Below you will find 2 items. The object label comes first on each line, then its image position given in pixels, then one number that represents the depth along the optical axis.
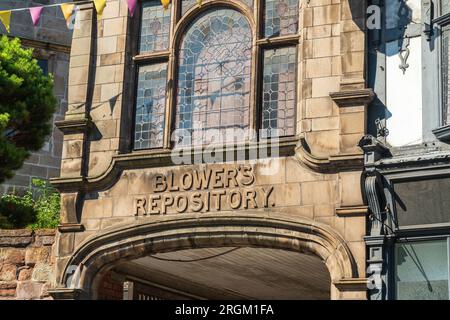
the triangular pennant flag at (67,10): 18.21
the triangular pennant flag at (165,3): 17.34
